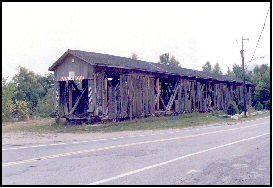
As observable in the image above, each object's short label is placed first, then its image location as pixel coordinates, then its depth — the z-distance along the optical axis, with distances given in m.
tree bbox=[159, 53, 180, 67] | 94.14
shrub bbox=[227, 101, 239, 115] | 43.06
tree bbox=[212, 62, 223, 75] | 98.06
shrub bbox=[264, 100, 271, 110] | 58.78
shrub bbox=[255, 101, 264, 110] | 57.67
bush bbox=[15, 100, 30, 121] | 41.69
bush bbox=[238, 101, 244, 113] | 46.88
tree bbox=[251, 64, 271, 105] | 61.75
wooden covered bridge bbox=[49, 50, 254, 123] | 29.08
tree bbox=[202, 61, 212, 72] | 104.32
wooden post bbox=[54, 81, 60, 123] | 31.19
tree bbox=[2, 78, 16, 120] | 38.62
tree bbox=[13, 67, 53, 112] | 51.22
